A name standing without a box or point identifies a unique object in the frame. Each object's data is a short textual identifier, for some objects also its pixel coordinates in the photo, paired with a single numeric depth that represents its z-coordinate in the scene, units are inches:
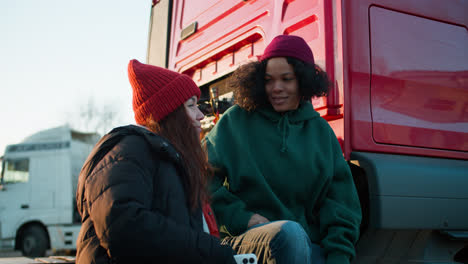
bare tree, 1141.2
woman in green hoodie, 69.5
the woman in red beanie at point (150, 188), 45.3
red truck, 84.1
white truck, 403.2
